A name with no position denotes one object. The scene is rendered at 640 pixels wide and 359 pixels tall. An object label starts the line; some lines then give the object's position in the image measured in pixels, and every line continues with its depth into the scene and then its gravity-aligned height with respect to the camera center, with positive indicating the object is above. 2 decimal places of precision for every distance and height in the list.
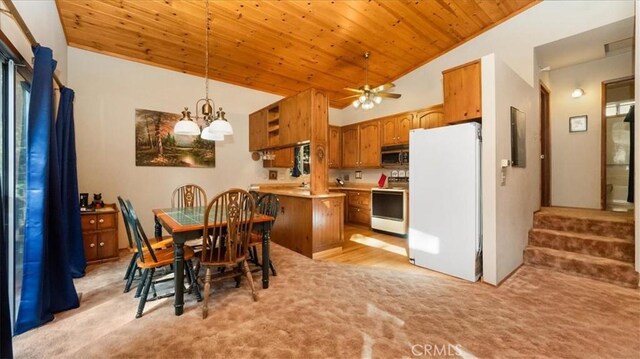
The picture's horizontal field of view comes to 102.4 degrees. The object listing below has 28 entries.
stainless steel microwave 5.04 +0.39
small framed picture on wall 4.21 +0.83
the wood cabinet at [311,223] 3.60 -0.69
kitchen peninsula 3.65 -0.32
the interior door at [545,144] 4.52 +0.52
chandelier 2.56 +0.52
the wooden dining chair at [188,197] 3.83 -0.30
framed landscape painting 4.16 +0.59
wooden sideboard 3.25 -0.71
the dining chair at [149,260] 2.07 -0.71
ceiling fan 4.05 +1.31
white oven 4.72 -0.66
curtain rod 1.62 +1.08
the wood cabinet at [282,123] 3.89 +0.94
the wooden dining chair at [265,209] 2.96 -0.39
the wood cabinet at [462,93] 2.82 +0.93
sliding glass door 1.87 +0.13
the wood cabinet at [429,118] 4.57 +1.05
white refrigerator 2.77 -0.30
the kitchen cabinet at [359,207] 5.55 -0.70
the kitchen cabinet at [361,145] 5.65 +0.72
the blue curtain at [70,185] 2.75 -0.06
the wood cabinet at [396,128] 5.05 +0.96
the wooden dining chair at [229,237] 2.19 -0.53
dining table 2.12 -0.46
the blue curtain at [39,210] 1.88 -0.22
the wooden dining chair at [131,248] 2.22 -0.69
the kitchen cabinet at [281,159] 5.39 +0.38
